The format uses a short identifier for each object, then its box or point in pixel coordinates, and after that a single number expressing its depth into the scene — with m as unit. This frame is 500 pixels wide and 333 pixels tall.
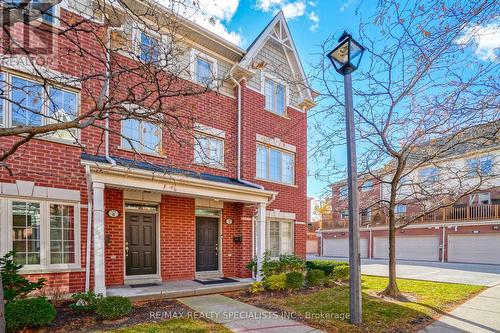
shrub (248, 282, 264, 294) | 8.77
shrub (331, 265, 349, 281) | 11.50
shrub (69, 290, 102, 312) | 6.12
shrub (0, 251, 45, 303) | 5.52
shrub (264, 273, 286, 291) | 8.91
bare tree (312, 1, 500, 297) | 5.04
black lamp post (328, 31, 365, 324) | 5.79
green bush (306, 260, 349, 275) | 11.74
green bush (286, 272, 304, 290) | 9.23
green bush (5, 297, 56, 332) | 4.95
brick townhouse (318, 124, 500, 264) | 21.61
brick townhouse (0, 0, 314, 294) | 7.11
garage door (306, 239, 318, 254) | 38.60
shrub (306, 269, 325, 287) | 10.23
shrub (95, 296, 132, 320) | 5.87
